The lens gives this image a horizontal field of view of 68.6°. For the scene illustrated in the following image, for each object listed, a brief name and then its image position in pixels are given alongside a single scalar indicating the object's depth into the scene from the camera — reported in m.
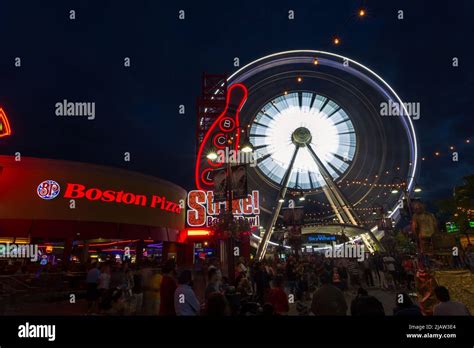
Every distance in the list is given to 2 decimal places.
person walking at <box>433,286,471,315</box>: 5.20
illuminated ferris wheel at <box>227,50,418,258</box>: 39.44
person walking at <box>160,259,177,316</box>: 6.59
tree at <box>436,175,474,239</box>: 20.66
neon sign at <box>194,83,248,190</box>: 34.34
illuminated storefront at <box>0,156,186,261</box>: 23.48
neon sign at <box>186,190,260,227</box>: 38.66
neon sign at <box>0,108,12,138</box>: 24.19
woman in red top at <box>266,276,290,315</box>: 7.37
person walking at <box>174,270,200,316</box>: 5.77
